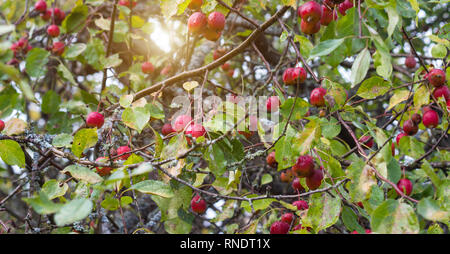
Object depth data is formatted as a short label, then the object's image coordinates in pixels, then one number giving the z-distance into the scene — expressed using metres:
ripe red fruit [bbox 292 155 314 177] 1.02
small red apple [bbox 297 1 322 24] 1.04
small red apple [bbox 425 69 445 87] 1.09
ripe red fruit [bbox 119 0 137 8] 1.48
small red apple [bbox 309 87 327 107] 1.08
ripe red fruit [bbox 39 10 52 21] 1.51
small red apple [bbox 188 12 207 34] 1.09
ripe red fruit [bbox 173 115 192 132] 1.06
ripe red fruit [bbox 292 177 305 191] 1.13
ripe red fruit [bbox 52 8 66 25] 1.49
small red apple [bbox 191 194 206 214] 1.15
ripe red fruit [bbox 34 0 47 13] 1.49
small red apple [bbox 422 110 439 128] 1.18
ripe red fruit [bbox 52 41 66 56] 1.43
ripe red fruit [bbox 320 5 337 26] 1.08
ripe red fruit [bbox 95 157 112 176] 1.06
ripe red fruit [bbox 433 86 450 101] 1.10
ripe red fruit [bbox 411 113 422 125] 1.20
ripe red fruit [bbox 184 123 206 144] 1.03
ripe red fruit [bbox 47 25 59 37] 1.42
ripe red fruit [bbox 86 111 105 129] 1.13
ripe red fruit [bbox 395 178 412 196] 1.15
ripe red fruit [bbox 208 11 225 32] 1.08
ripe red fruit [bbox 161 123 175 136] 1.18
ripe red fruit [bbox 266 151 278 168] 1.17
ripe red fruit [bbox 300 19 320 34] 1.06
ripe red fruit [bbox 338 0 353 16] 1.08
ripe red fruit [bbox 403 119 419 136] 1.20
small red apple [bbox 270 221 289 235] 1.09
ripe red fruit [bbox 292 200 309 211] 1.10
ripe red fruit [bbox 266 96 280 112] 1.10
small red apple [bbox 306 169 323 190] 1.04
